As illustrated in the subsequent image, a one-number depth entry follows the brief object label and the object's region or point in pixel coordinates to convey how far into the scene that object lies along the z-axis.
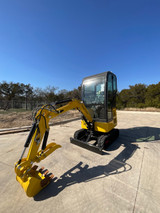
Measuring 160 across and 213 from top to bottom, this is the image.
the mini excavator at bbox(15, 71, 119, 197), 1.78
